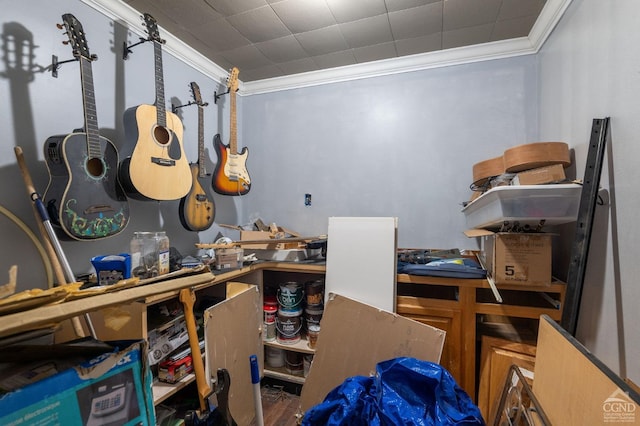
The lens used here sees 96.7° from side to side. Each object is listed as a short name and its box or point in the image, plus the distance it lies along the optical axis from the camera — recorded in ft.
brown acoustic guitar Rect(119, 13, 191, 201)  4.74
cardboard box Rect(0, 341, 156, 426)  2.01
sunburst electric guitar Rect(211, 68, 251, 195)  6.89
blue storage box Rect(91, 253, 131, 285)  3.82
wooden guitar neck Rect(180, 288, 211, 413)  4.44
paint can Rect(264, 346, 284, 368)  6.72
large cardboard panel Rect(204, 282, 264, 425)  4.61
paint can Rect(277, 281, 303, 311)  6.29
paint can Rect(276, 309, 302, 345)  6.29
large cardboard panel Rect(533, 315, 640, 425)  2.13
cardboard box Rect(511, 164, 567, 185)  3.96
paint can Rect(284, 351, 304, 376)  6.47
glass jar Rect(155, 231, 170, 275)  4.46
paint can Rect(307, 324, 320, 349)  6.07
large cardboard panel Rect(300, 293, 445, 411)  4.83
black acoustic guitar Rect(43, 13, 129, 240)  3.92
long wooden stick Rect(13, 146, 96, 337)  3.67
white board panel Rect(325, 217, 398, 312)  5.37
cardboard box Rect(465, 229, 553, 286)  4.21
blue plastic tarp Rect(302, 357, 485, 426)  3.55
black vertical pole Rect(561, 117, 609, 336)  3.44
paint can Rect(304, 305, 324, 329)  6.20
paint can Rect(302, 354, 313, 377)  6.30
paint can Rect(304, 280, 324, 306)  6.21
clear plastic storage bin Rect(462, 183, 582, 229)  3.67
